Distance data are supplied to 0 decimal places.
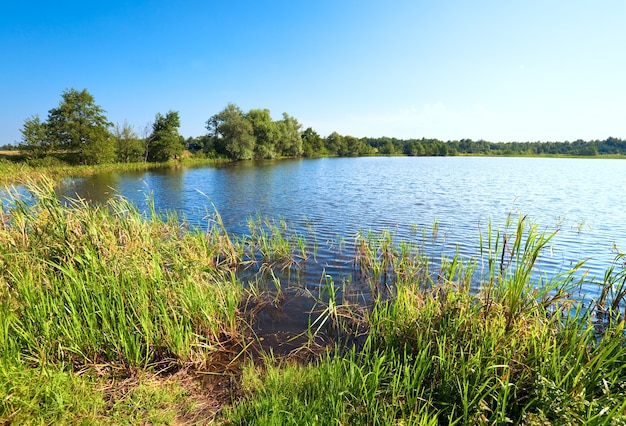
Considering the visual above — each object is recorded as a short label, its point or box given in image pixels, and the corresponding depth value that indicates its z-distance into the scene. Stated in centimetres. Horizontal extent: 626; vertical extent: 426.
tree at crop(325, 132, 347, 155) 12050
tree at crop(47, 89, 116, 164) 4209
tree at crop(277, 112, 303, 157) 7975
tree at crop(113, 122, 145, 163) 5188
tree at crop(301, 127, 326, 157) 10650
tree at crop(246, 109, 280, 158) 6794
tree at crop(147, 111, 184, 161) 5478
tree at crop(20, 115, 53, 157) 3972
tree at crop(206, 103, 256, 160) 6275
